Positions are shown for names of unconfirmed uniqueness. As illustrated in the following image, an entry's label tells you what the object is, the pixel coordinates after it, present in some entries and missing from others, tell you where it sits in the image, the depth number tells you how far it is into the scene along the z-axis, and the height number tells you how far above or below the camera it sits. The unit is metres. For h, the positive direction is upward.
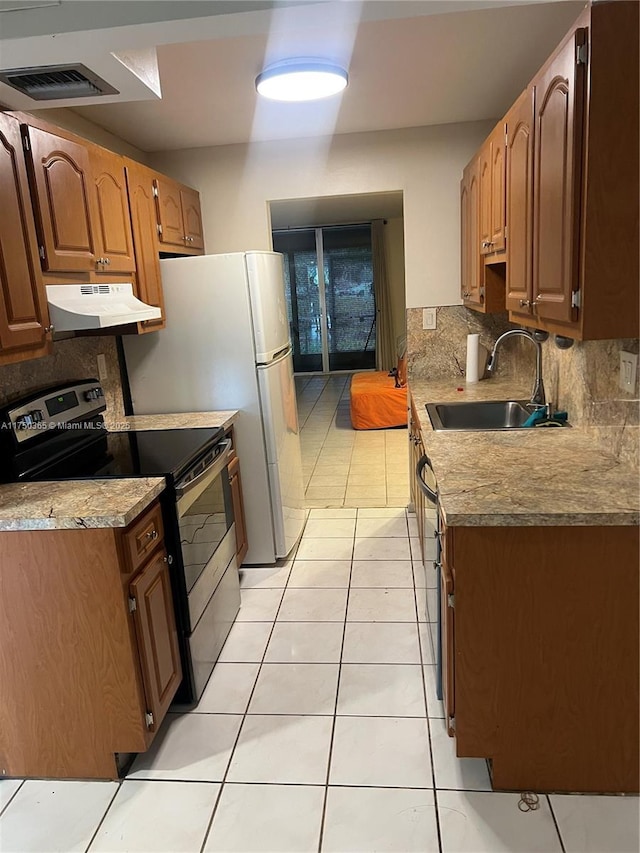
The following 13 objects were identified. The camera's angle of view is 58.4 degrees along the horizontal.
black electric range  2.05 -0.52
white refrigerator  2.86 -0.23
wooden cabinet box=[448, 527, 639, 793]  1.53 -0.98
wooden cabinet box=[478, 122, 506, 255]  2.29 +0.45
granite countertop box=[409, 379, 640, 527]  1.50 -0.54
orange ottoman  5.84 -1.00
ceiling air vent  1.69 +0.75
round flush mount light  2.23 +0.91
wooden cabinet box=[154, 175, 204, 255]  2.91 +0.56
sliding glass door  8.83 +0.22
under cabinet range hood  1.99 +0.07
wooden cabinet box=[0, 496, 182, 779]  1.68 -0.97
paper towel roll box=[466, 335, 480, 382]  3.26 -0.32
